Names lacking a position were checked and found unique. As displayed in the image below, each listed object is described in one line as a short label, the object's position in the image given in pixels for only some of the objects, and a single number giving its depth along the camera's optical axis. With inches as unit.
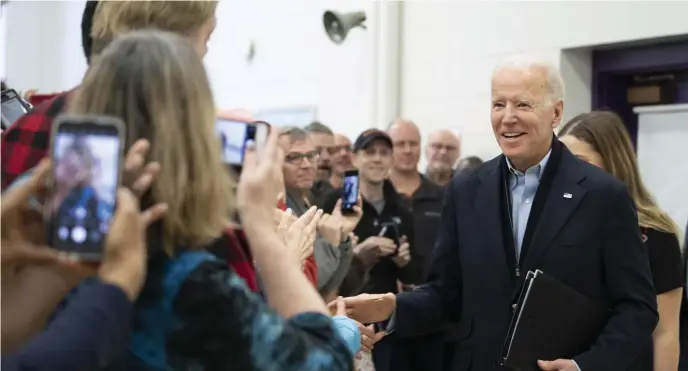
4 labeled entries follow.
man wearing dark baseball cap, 138.6
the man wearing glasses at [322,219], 98.0
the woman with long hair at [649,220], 92.2
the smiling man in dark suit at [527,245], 75.7
